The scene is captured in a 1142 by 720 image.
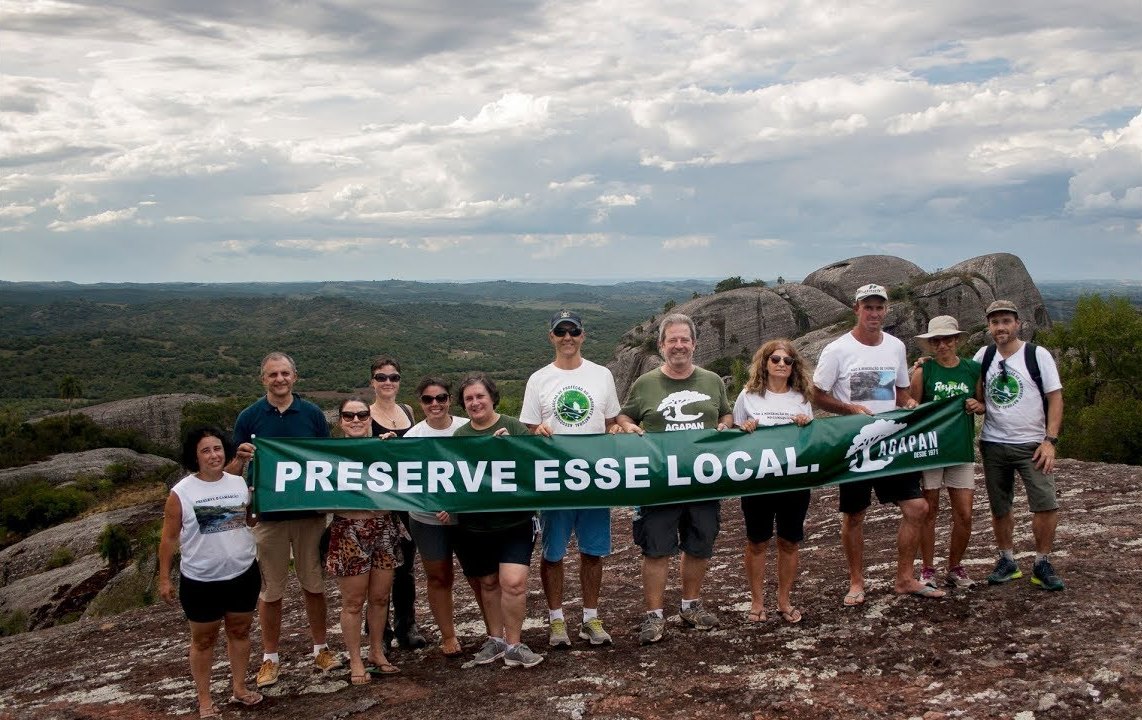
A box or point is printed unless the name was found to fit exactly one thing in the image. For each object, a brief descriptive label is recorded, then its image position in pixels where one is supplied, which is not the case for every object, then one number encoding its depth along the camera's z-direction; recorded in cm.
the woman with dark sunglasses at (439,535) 686
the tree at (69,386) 8881
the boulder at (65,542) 2506
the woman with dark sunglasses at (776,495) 718
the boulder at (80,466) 5428
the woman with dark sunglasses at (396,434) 741
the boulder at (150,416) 8612
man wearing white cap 733
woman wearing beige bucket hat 743
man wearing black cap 700
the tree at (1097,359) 4216
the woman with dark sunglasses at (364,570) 666
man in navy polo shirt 697
